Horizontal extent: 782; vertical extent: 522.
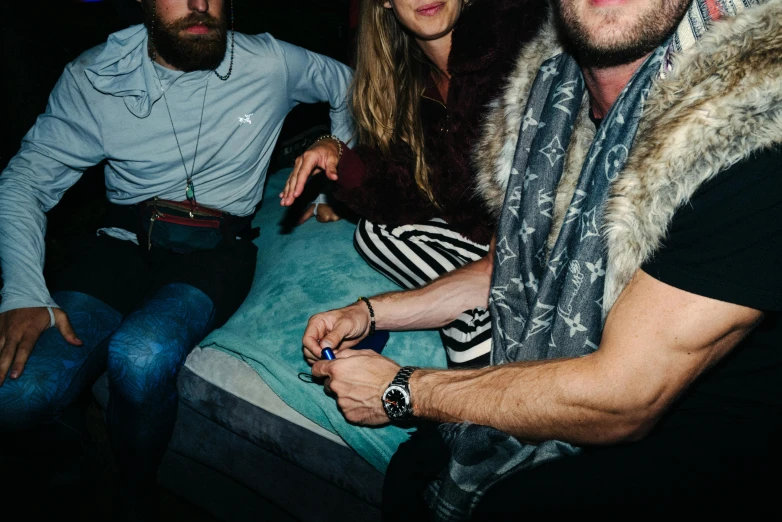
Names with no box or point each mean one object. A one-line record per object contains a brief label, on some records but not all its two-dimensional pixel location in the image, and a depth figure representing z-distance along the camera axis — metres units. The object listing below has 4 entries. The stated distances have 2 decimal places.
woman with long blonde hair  1.90
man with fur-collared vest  1.00
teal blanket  1.60
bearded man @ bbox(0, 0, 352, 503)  1.77
